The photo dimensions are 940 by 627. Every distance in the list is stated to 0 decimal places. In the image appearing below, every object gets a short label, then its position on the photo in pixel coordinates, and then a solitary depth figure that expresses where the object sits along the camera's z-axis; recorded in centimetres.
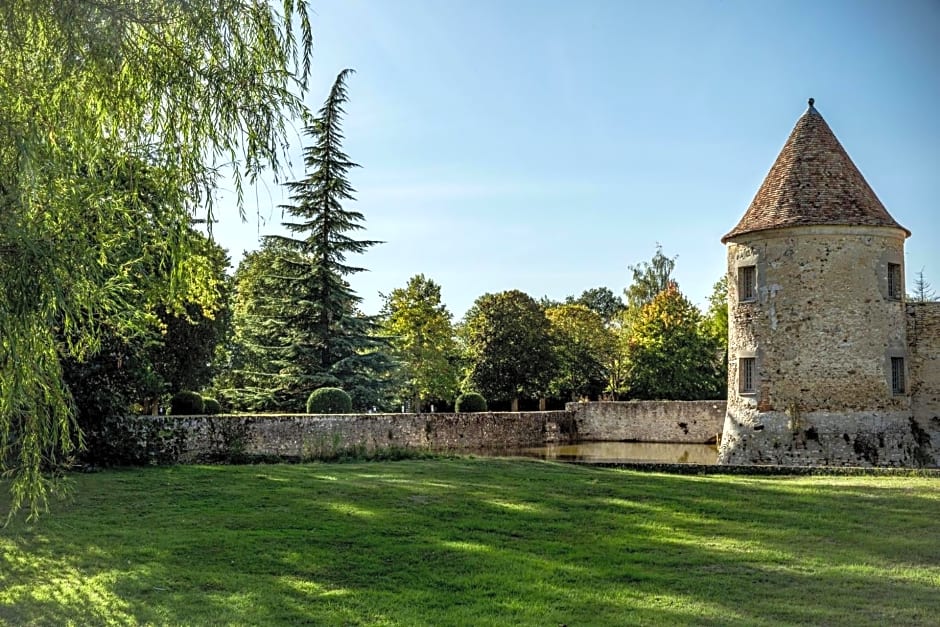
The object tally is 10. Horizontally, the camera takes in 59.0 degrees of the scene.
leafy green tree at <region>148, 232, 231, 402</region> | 3262
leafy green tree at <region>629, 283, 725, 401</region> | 4181
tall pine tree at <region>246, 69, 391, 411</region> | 3234
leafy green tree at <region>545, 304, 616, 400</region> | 4625
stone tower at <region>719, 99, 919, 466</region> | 2072
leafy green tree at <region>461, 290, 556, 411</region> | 4200
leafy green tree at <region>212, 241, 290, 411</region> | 3278
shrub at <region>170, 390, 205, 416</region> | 2581
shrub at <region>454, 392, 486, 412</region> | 3369
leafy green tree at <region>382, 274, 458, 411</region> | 4181
